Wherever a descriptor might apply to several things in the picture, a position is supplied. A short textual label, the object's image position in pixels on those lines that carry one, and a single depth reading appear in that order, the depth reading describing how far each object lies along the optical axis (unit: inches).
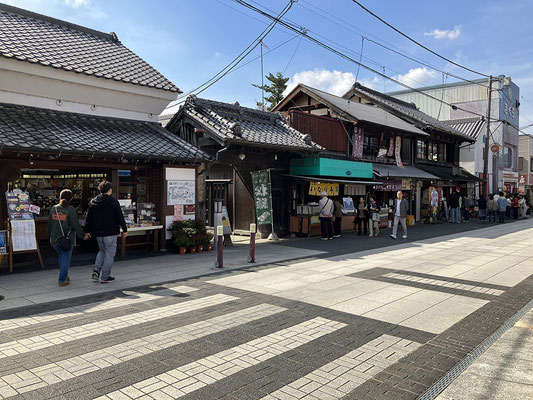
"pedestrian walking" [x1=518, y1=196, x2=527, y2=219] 1142.3
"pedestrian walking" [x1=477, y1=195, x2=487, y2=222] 986.1
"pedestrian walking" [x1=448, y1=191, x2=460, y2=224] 975.6
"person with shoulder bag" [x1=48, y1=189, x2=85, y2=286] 296.0
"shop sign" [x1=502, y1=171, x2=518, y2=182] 1574.4
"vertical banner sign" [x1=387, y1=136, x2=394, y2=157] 901.2
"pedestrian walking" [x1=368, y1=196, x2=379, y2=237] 666.8
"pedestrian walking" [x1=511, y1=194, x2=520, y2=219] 1101.1
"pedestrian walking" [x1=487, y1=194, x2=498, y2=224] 959.6
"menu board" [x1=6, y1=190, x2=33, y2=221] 351.9
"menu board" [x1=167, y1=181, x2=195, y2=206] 470.9
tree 1395.2
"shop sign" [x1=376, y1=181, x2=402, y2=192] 805.6
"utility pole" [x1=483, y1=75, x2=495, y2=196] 1047.2
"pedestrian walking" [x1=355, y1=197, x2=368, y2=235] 684.1
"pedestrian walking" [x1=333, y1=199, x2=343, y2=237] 644.7
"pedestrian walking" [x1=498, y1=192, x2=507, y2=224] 956.6
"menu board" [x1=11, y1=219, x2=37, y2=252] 351.3
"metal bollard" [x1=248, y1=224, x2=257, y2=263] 401.9
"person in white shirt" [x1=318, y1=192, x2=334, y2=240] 619.8
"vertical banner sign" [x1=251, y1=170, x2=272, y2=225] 581.6
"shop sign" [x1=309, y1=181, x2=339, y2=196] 654.2
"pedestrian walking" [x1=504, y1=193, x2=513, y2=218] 1078.3
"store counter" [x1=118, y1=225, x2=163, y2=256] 441.1
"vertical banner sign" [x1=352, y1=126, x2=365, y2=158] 785.6
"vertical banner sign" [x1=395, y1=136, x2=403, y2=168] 921.5
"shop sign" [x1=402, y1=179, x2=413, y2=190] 928.6
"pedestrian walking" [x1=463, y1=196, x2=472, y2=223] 1008.0
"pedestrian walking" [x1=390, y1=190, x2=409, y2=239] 632.4
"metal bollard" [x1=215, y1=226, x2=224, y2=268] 376.2
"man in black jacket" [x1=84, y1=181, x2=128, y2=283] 307.7
